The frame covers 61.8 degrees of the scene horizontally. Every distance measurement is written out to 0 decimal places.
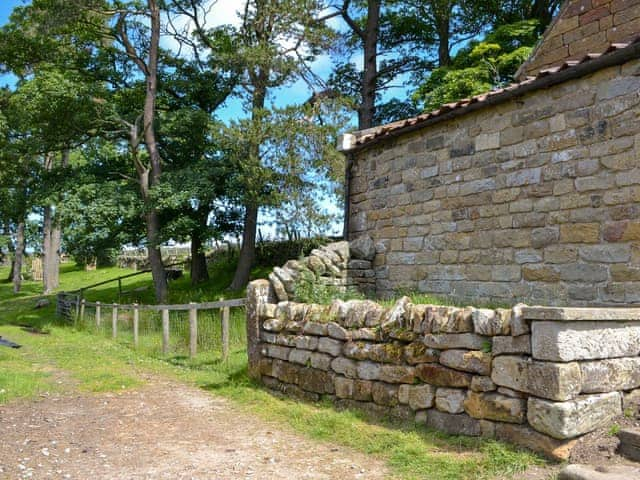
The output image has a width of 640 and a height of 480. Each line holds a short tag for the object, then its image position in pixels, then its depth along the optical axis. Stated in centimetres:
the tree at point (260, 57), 1415
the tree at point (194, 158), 1505
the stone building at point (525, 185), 595
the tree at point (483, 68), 1459
